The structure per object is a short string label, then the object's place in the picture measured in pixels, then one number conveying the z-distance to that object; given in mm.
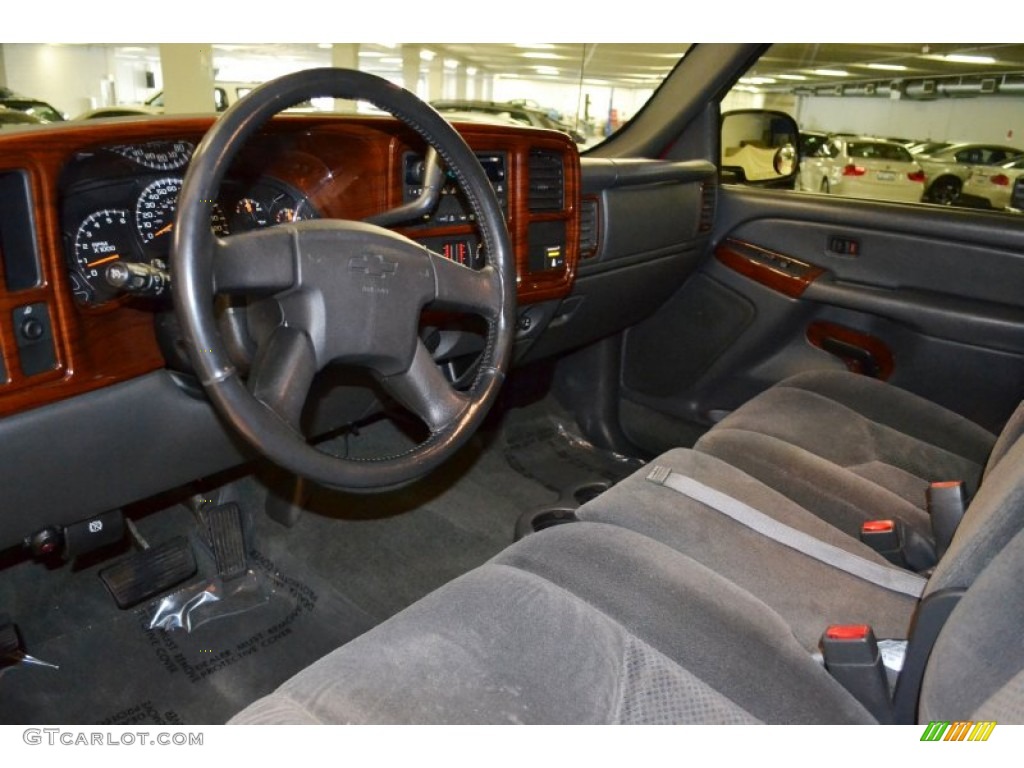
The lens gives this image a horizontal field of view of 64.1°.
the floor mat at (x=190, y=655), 1614
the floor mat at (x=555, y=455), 2547
